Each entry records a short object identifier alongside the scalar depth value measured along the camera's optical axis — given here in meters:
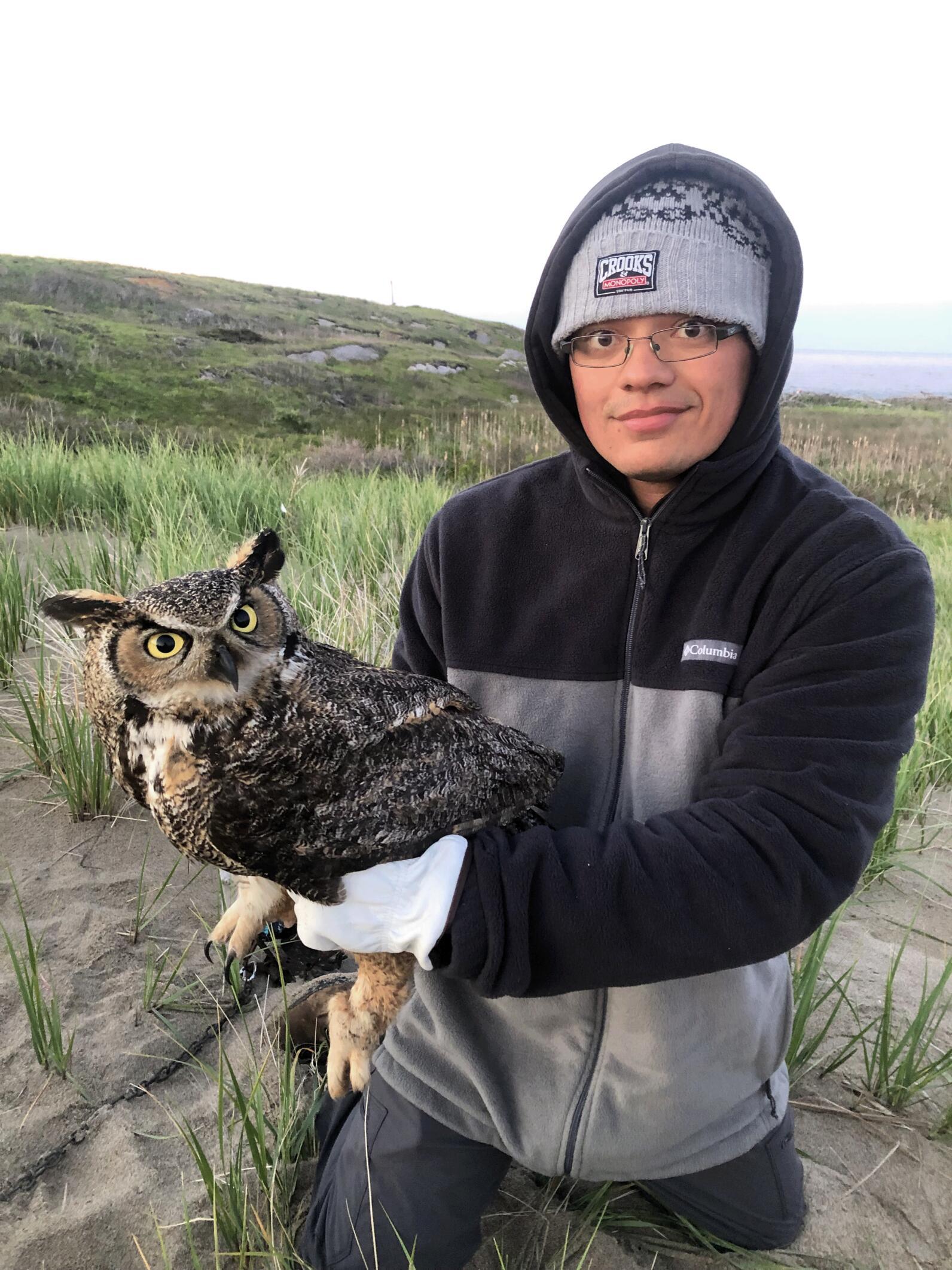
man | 0.53
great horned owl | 0.54
